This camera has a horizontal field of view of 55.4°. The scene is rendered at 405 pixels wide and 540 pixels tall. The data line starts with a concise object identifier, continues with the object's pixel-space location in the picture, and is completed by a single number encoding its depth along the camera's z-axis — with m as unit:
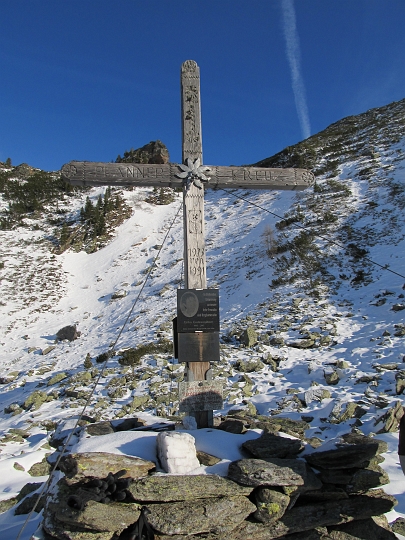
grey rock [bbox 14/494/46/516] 4.32
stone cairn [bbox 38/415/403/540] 3.23
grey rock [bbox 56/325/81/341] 17.64
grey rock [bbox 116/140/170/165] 47.98
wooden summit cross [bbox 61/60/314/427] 5.44
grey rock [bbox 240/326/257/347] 12.74
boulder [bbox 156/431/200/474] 3.68
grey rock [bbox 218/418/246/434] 5.18
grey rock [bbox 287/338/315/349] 12.05
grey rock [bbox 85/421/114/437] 5.13
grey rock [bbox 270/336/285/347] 12.47
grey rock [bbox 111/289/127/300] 22.08
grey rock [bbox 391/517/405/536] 4.07
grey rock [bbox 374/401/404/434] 6.71
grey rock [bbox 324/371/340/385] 9.59
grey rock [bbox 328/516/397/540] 3.74
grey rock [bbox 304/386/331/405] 8.77
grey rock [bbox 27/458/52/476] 5.50
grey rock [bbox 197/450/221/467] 3.89
